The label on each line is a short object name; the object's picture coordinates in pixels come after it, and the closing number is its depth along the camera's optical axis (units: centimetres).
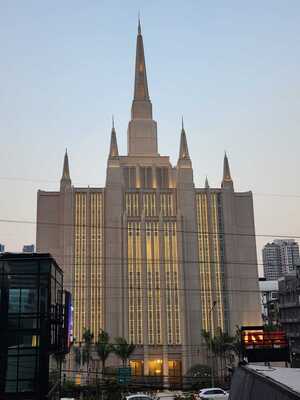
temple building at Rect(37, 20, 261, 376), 10775
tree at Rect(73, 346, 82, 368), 9944
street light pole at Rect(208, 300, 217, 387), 11012
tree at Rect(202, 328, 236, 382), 8906
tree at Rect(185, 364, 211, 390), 9069
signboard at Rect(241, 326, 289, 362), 3547
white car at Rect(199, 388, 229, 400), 4631
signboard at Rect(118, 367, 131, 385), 5307
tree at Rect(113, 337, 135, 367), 8119
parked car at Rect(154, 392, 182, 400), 6271
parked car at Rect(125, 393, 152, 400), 4528
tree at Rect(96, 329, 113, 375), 8074
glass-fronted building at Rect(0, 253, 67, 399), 3162
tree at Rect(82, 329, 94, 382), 8678
